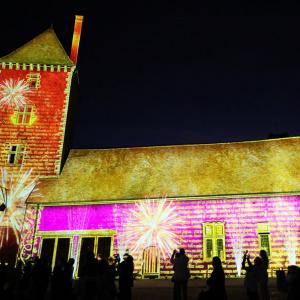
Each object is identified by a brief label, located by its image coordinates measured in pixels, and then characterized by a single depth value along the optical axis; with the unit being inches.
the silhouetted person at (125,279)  397.4
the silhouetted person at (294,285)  258.2
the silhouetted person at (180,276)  422.0
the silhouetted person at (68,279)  366.3
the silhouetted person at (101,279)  385.7
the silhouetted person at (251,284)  382.3
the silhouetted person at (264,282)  390.9
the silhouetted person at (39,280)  374.9
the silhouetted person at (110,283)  391.2
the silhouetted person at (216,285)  305.7
